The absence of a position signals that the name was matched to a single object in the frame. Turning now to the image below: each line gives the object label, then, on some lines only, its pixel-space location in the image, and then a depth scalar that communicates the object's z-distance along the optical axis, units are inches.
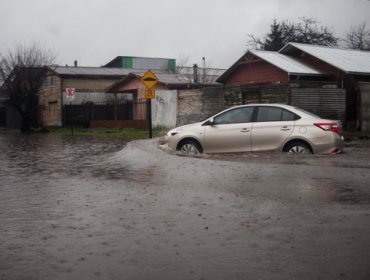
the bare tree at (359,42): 2263.8
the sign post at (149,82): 808.0
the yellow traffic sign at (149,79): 806.5
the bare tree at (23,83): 1544.0
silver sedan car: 484.1
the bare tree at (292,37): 2068.2
